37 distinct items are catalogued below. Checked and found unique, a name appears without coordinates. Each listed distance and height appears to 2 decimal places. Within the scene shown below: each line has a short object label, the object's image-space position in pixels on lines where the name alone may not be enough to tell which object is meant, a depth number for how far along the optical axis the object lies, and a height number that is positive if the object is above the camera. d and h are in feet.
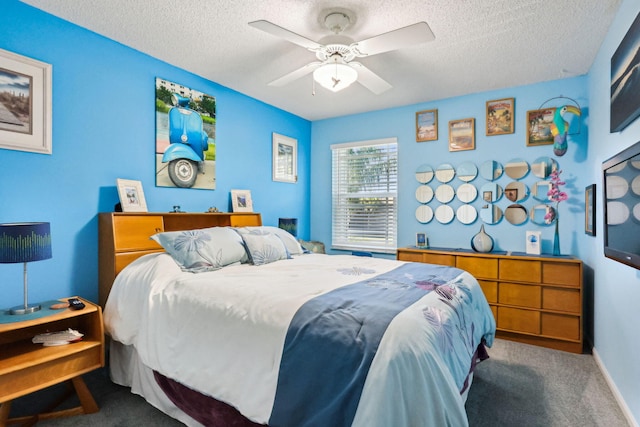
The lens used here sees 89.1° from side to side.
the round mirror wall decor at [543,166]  10.98 +1.58
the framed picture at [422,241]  12.89 -1.14
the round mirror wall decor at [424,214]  13.25 -0.07
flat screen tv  5.01 +0.11
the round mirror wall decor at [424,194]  13.24 +0.75
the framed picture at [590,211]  8.92 +0.06
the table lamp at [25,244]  5.62 -0.60
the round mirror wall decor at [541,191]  11.05 +0.75
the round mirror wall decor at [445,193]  12.75 +0.76
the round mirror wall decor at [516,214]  11.43 -0.05
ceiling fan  6.42 +3.64
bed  3.94 -1.92
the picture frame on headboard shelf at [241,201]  11.80 +0.39
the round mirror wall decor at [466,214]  12.29 -0.06
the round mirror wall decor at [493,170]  11.89 +1.56
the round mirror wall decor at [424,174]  13.24 +1.58
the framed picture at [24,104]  6.75 +2.31
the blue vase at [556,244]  10.58 -1.02
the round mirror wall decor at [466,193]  12.30 +0.75
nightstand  5.45 -2.64
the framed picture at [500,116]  11.64 +3.52
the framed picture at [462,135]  12.36 +3.00
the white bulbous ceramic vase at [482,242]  11.34 -1.05
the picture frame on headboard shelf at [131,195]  8.46 +0.41
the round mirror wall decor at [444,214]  12.76 -0.06
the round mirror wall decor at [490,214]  11.87 -0.05
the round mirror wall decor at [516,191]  11.42 +0.76
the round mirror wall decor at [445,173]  12.75 +1.58
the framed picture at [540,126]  11.03 +2.98
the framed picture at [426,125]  13.11 +3.55
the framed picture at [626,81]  5.72 +2.58
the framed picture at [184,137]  9.69 +2.35
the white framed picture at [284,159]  13.93 +2.37
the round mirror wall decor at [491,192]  11.87 +0.76
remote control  6.50 -1.91
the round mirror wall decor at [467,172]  12.28 +1.56
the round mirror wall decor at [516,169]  11.42 +1.57
